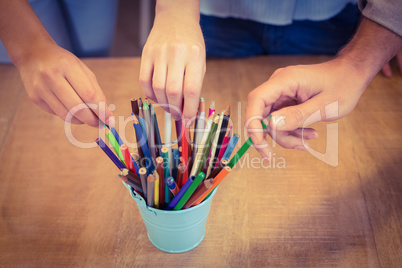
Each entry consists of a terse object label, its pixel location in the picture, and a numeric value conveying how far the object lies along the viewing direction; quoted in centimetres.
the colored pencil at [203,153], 35
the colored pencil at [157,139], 35
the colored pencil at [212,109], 35
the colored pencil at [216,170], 36
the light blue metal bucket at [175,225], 35
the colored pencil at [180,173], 35
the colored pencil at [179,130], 37
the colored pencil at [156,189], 31
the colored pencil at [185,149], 35
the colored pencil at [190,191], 31
